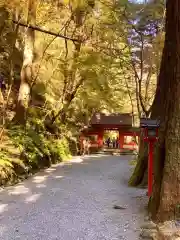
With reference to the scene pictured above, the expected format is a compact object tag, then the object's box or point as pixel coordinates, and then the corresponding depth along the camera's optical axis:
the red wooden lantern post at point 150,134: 4.49
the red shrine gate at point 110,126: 20.17
